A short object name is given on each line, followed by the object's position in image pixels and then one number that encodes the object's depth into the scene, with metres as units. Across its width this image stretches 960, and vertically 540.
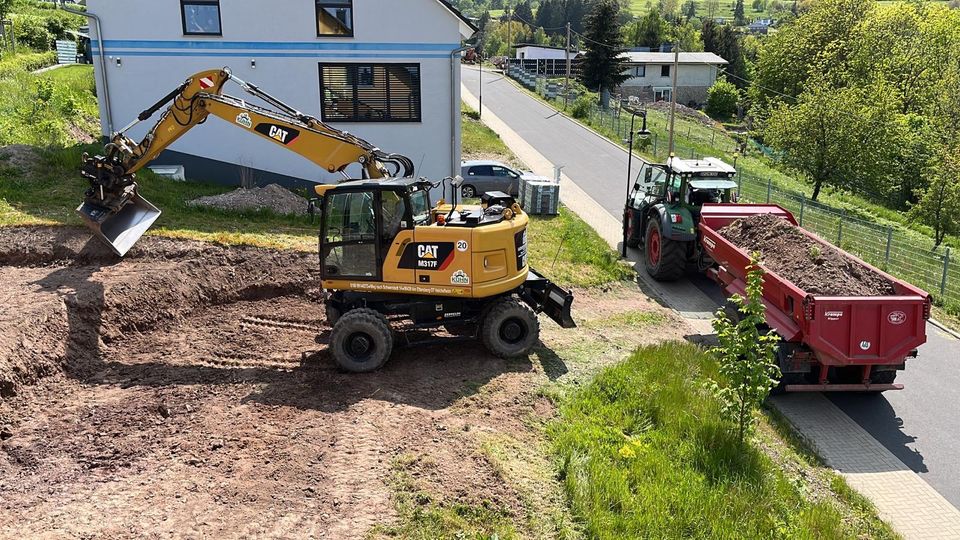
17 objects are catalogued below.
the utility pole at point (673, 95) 26.02
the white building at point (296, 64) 18.80
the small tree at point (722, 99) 61.28
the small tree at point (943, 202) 22.78
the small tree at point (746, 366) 8.09
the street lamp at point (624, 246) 17.71
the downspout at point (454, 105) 19.33
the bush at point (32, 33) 35.81
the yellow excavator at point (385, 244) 9.68
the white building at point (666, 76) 63.09
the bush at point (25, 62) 26.66
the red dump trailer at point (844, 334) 9.41
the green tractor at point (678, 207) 15.10
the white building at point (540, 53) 75.12
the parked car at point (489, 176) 22.88
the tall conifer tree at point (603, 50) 53.16
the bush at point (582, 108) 44.84
